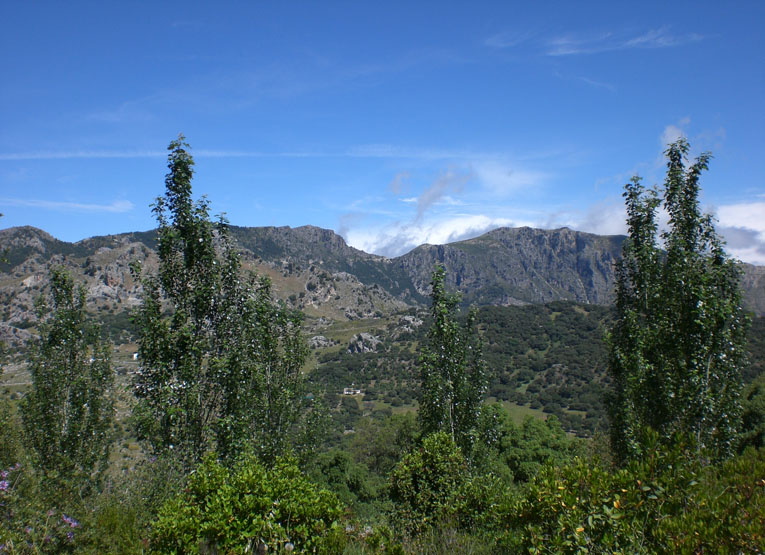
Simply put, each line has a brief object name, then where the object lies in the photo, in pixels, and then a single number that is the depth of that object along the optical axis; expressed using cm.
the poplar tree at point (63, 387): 1814
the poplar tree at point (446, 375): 1462
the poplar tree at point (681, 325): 1170
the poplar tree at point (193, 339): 1118
